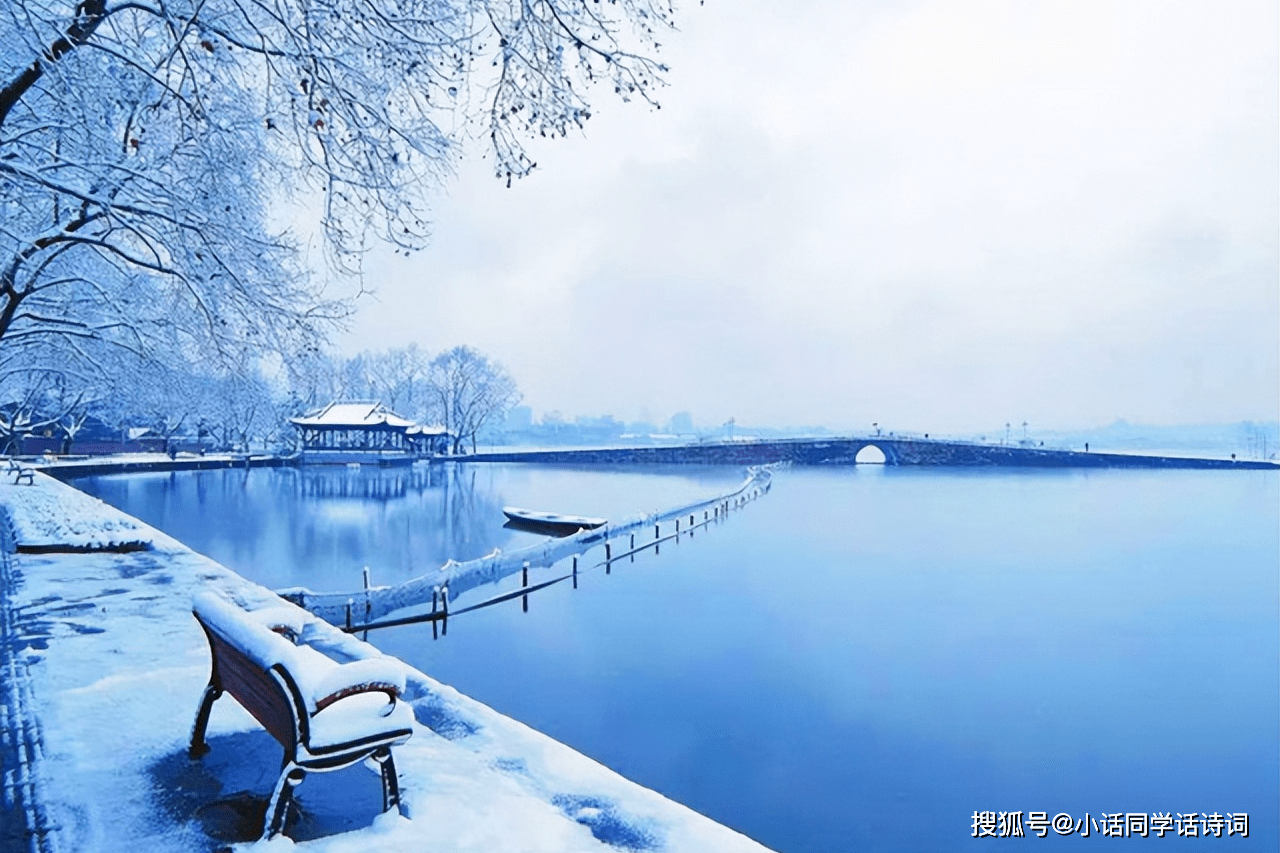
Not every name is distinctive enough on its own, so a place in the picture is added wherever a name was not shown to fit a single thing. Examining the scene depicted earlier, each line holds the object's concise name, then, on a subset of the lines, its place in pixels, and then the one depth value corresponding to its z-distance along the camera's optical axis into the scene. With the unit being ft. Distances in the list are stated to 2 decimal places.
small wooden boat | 99.81
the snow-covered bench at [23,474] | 97.09
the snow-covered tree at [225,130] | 19.62
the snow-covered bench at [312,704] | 12.69
